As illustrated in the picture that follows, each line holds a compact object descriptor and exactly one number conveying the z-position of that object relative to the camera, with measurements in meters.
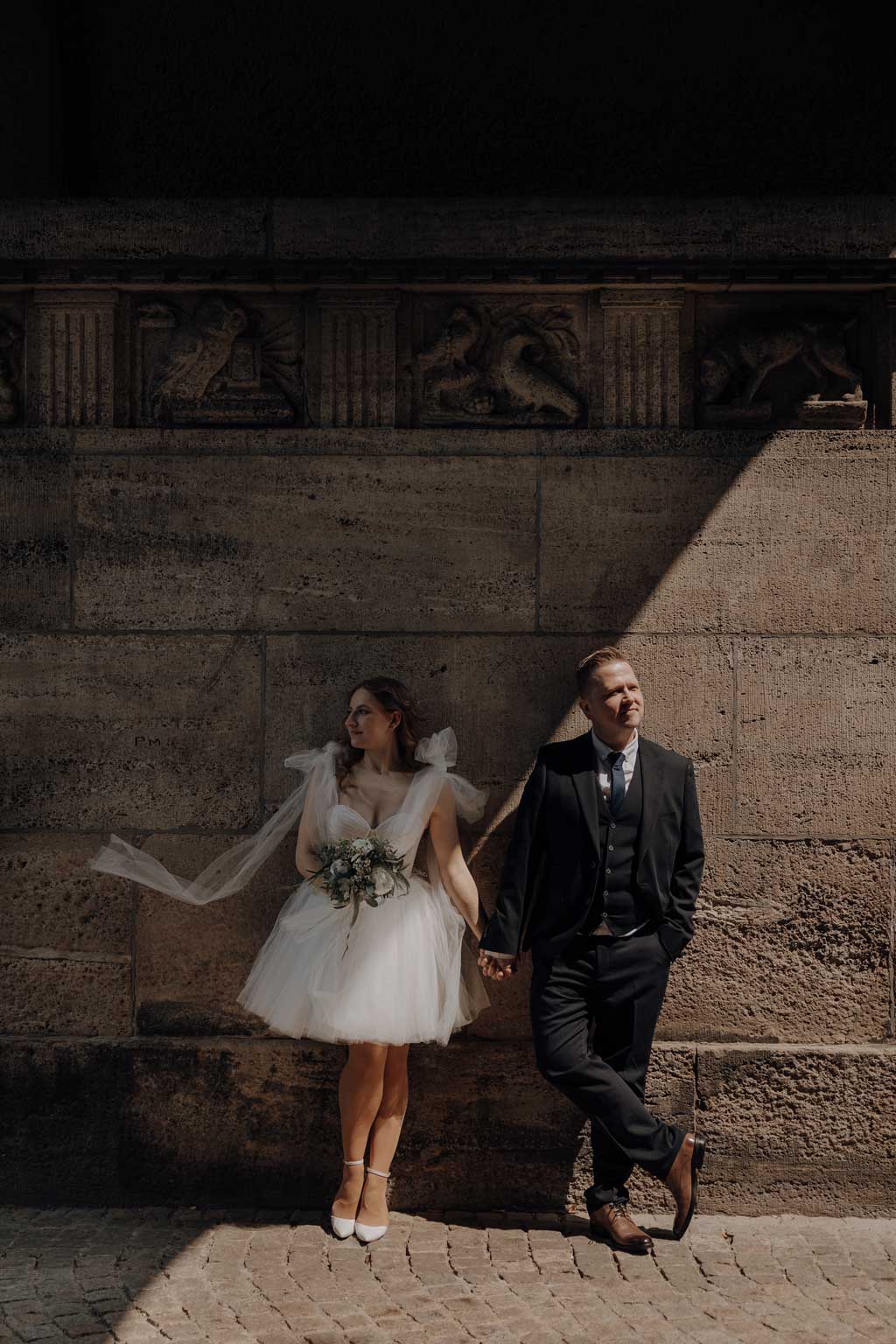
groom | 4.99
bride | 4.97
